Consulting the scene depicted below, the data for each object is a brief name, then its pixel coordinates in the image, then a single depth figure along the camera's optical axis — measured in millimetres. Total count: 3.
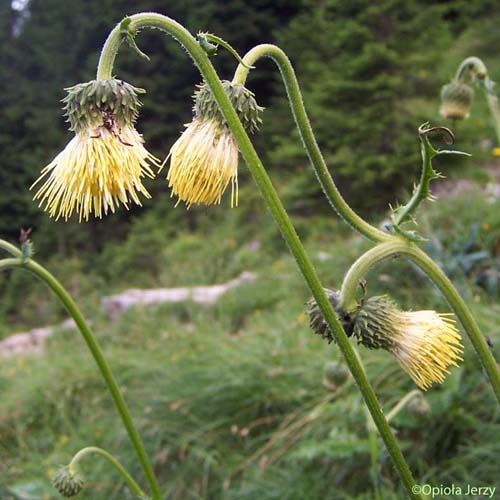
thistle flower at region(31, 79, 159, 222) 135
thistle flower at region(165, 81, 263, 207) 137
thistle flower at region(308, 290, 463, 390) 149
